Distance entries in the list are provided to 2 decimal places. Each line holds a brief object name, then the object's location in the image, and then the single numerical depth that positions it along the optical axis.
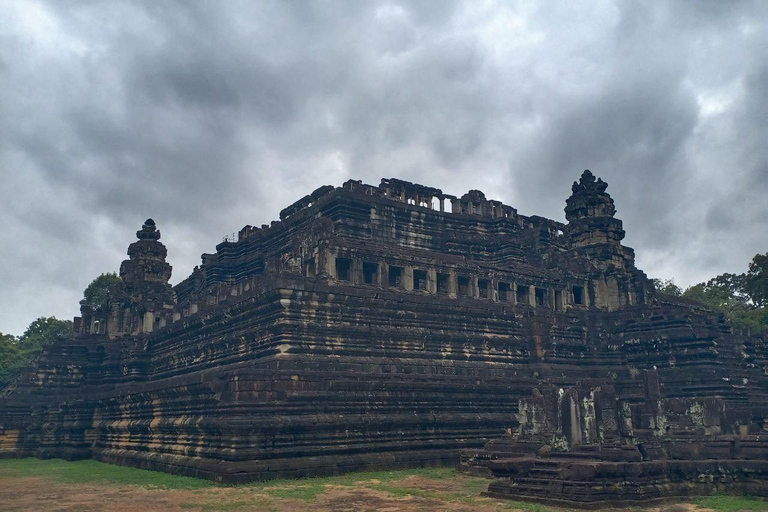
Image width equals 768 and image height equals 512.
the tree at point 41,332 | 77.22
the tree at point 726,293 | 67.00
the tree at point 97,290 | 77.75
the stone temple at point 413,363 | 18.09
